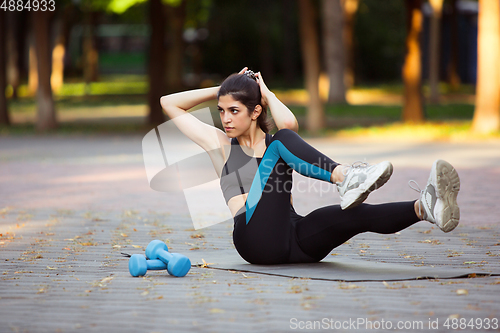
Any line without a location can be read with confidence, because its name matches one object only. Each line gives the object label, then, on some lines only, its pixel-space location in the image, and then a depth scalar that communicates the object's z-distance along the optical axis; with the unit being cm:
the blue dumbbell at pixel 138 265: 888
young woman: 805
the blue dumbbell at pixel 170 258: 880
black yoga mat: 859
